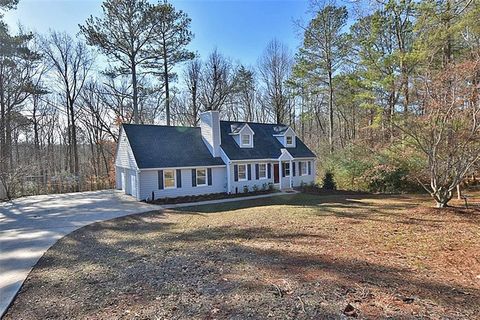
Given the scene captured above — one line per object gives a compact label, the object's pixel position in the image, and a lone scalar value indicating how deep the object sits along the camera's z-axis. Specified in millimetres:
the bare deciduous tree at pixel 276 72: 28609
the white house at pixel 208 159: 15805
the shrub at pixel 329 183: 19438
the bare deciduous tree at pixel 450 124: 9438
